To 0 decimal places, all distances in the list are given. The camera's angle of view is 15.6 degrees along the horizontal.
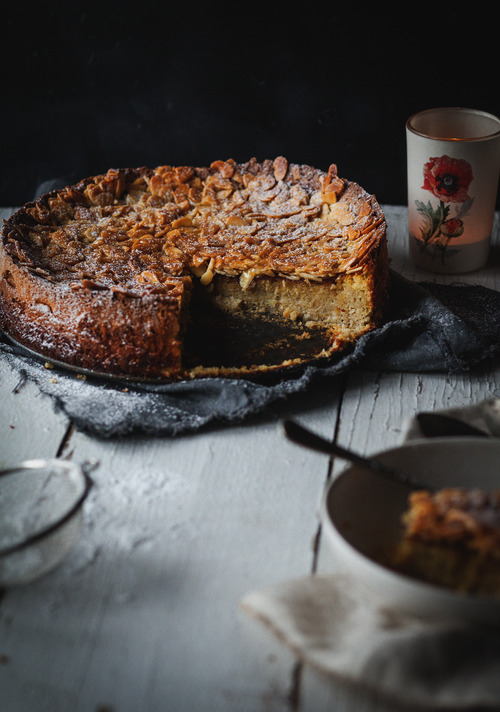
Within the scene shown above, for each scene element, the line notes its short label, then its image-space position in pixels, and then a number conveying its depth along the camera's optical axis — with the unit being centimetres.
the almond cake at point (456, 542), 93
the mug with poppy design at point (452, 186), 121
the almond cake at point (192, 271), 113
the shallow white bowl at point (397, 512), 92
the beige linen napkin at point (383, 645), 92
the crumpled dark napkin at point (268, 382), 108
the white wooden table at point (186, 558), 94
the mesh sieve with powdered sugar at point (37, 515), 97
